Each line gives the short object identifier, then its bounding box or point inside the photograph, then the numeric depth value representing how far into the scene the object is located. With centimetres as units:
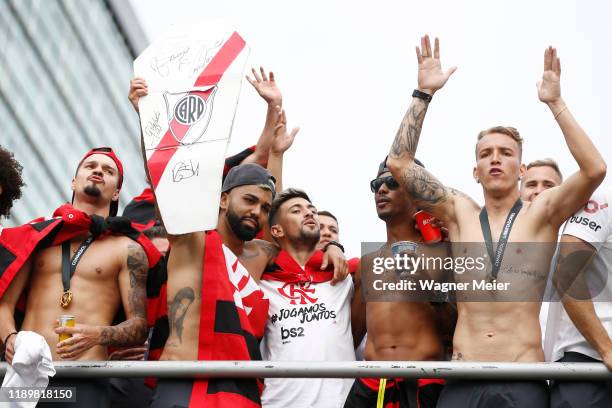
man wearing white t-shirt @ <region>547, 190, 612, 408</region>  510
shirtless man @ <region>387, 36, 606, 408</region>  534
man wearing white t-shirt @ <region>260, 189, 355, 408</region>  608
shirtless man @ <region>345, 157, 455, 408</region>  607
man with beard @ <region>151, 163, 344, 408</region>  533
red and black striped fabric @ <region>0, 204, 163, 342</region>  587
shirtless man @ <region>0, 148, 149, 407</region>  552
